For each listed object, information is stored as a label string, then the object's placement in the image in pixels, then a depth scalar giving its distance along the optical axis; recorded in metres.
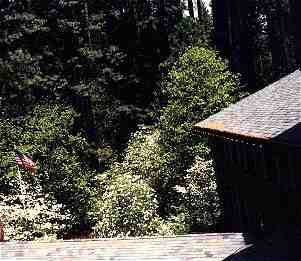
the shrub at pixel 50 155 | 33.50
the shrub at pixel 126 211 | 28.61
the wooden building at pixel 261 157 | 20.44
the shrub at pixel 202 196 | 30.81
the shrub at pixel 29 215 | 29.52
